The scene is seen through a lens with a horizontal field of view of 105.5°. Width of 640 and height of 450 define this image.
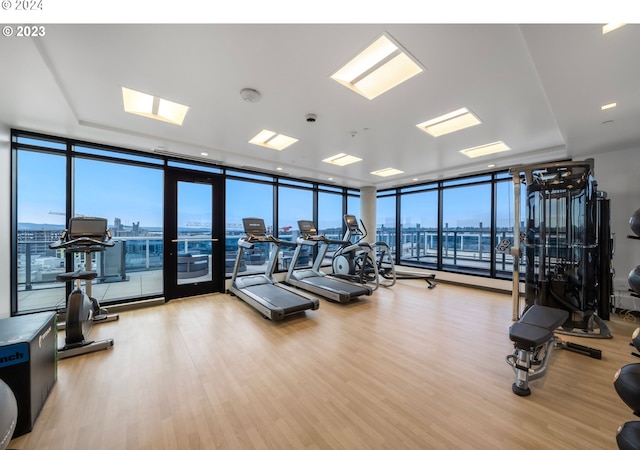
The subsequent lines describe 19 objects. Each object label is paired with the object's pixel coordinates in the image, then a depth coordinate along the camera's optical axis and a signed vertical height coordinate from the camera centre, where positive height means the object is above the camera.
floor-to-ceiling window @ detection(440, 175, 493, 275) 6.43 +0.03
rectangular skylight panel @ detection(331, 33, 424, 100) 2.06 +1.51
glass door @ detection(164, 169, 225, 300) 5.05 -0.20
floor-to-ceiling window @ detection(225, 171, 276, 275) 5.95 +0.36
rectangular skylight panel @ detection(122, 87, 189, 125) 2.97 +1.56
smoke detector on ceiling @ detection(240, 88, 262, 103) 2.65 +1.46
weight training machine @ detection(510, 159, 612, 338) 3.43 -0.27
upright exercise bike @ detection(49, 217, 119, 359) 2.86 -0.86
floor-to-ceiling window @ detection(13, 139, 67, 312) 3.76 +0.04
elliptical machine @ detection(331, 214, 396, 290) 6.24 -1.11
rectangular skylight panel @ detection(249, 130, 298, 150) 4.05 +1.51
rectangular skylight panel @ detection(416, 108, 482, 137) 3.24 +1.51
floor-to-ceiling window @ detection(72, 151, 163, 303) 4.31 +0.13
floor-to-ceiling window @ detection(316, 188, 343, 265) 7.88 +0.33
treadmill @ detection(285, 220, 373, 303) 4.88 -1.31
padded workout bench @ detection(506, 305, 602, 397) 2.14 -0.99
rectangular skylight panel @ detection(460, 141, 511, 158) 4.36 +1.46
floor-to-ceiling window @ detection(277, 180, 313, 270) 6.88 +0.38
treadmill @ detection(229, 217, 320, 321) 3.93 -1.30
